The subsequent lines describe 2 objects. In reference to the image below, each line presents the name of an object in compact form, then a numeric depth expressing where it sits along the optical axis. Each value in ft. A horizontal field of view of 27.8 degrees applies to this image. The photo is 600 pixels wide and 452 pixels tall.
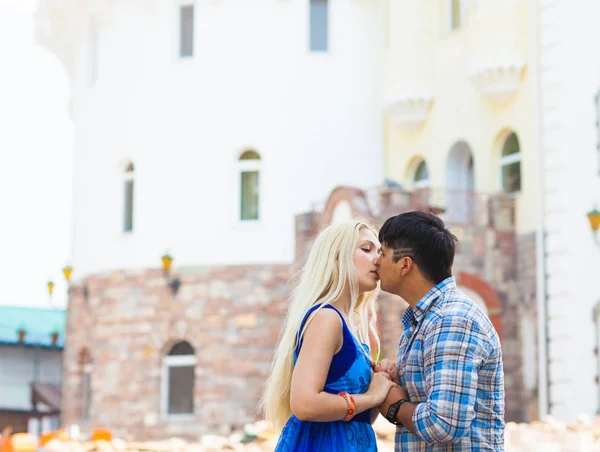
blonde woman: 14.57
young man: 13.50
